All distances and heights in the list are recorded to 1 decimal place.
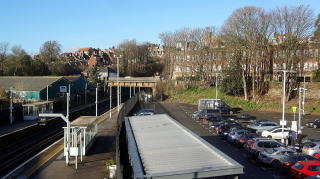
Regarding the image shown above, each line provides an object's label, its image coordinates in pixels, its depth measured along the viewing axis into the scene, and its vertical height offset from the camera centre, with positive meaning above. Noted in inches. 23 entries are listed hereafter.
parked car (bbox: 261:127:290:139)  1176.8 -180.8
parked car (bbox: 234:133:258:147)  1021.2 -176.7
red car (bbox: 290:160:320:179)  654.5 -170.3
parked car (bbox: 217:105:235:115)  2003.4 -174.2
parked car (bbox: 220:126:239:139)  1177.4 -178.9
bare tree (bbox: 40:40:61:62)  3928.6 +347.7
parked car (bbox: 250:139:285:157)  872.6 -168.2
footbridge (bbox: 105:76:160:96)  3169.3 -16.7
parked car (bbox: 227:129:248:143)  1070.1 -171.7
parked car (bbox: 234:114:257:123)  1672.0 -188.8
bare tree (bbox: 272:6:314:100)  1930.4 +260.3
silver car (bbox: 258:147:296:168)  785.6 -174.8
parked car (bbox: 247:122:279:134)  1311.5 -177.2
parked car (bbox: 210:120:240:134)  1276.5 -175.5
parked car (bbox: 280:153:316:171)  713.2 -167.1
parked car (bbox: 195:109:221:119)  1774.1 -171.6
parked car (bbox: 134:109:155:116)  1640.1 -158.8
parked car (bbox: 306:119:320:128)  1466.5 -187.5
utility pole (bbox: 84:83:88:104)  2925.9 -114.5
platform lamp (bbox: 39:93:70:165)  785.4 -143.9
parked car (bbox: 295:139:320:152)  960.0 -187.3
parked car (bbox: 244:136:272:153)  911.1 -170.5
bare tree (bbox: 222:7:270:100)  2087.8 +278.0
